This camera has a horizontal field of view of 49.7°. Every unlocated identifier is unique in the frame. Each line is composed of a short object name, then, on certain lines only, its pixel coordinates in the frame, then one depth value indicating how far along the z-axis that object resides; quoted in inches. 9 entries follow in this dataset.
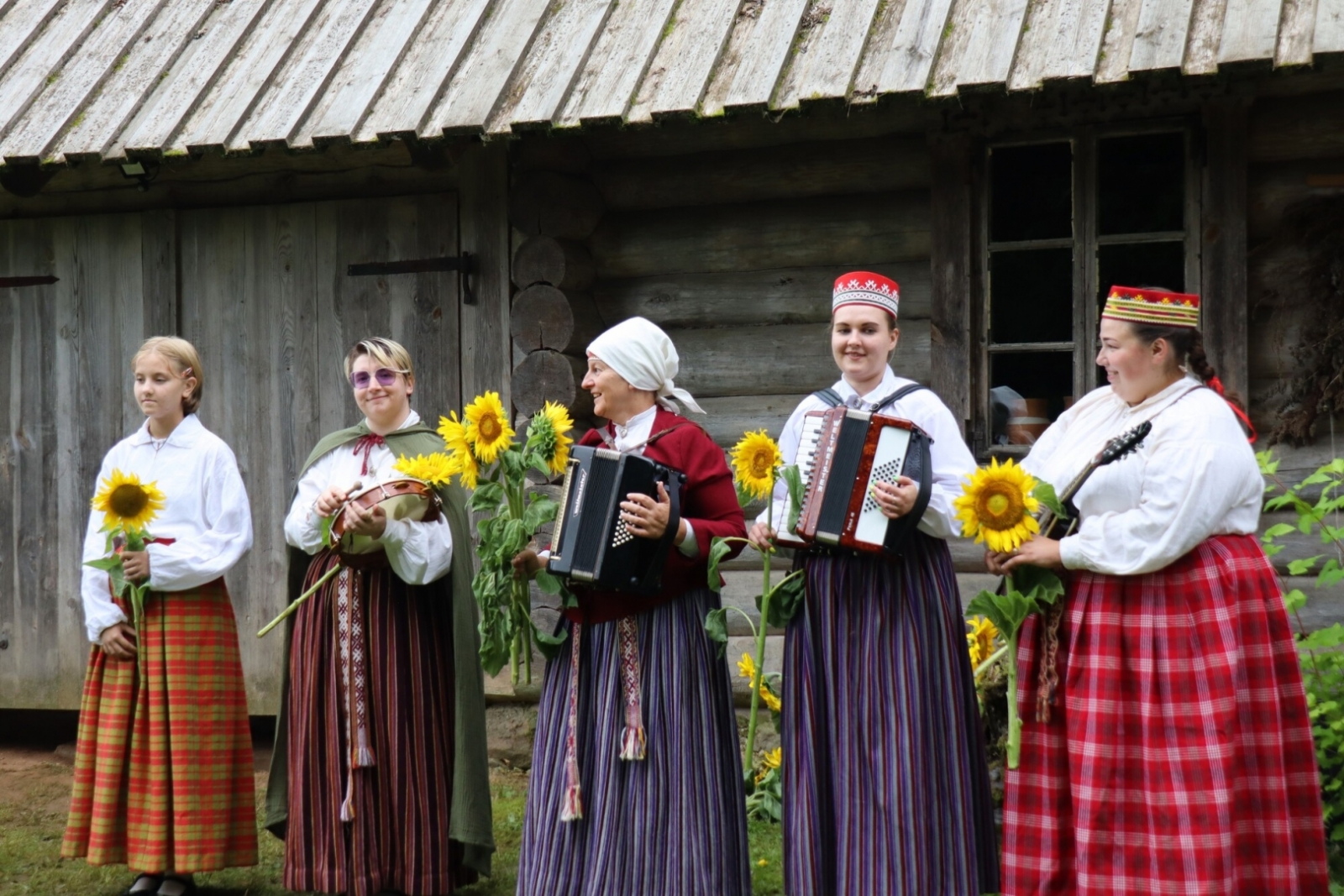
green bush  161.3
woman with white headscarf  140.8
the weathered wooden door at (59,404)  252.7
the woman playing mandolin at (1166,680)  126.2
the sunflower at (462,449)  152.4
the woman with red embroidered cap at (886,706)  134.0
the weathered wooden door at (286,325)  234.4
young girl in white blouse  169.2
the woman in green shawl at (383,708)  161.2
